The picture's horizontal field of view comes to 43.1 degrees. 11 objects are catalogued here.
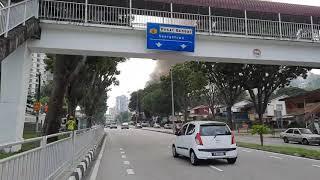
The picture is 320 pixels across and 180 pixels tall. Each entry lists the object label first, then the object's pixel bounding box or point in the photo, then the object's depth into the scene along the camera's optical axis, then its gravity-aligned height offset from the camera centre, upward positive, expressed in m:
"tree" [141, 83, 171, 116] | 96.06 +6.89
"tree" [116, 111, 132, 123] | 190.51 +6.79
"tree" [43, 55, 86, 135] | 23.00 +2.64
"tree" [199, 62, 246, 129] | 41.97 +5.75
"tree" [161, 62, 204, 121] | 53.53 +7.26
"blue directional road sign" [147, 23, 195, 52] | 21.17 +4.95
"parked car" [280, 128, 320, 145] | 29.12 -0.35
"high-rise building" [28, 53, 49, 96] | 82.25 +13.50
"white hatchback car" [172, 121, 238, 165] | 13.97 -0.38
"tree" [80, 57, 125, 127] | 32.39 +5.22
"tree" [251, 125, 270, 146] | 22.83 +0.13
